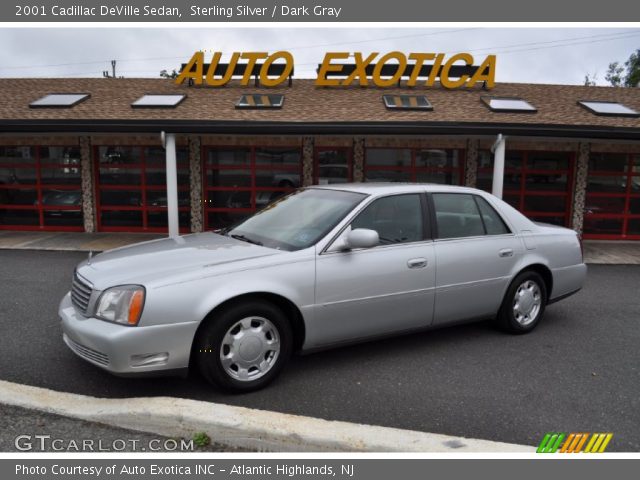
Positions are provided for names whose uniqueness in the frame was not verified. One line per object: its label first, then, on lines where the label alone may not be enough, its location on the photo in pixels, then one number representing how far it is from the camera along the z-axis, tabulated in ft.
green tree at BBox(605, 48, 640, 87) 133.59
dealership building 43.73
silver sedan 11.52
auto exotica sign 48.65
